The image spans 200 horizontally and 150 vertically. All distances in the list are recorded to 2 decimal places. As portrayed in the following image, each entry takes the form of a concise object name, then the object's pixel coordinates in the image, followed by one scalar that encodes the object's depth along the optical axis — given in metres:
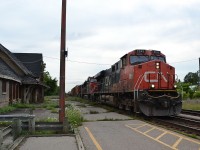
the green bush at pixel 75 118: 9.42
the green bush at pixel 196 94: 31.07
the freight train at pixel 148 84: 11.34
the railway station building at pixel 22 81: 17.22
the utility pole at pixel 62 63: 8.30
